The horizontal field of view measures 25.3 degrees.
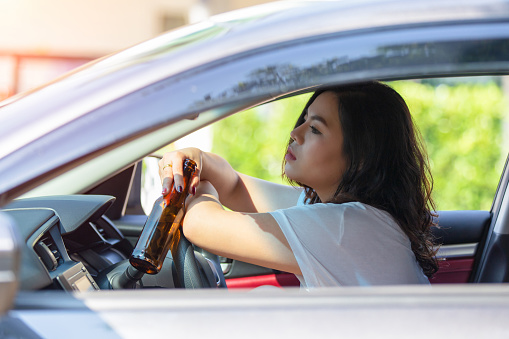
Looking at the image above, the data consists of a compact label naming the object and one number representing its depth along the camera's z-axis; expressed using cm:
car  171
